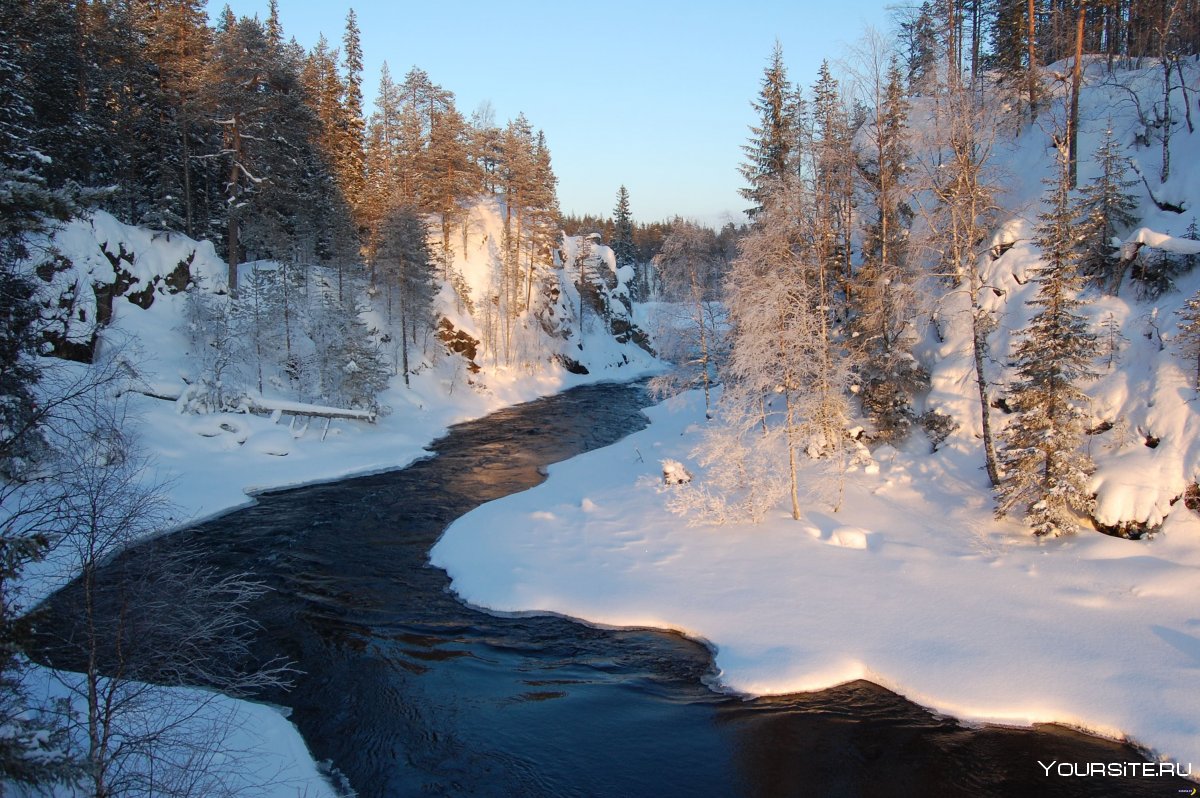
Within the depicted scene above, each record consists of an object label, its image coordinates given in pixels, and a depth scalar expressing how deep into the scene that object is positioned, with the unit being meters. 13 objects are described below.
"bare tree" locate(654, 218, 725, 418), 27.22
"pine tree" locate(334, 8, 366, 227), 45.09
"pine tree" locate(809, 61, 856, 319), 22.12
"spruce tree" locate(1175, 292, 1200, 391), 13.31
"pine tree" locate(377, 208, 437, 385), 39.69
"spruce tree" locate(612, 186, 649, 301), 78.62
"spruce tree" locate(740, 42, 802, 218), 27.38
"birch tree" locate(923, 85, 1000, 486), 15.66
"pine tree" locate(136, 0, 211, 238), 31.92
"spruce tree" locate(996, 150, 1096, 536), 13.63
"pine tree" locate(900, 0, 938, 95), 18.70
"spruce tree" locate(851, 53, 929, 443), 19.61
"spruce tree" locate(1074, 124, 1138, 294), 16.69
